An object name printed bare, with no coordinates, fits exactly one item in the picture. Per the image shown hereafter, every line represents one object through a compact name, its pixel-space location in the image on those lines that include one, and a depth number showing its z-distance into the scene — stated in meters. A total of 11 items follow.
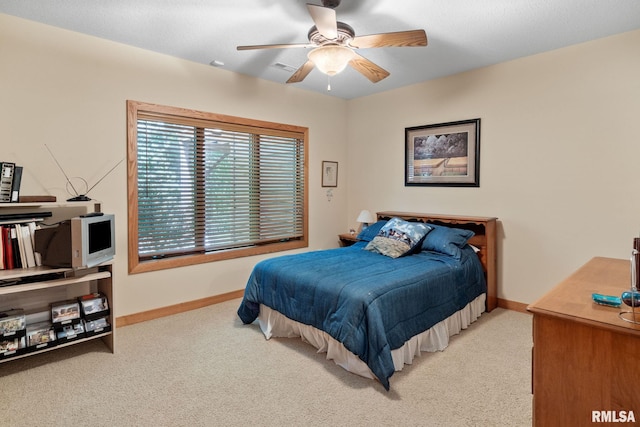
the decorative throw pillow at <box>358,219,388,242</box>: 3.97
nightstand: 4.61
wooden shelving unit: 2.31
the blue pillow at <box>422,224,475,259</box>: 3.23
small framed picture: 4.84
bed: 2.25
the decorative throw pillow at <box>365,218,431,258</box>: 3.34
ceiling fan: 2.21
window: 3.32
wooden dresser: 1.19
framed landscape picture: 3.82
